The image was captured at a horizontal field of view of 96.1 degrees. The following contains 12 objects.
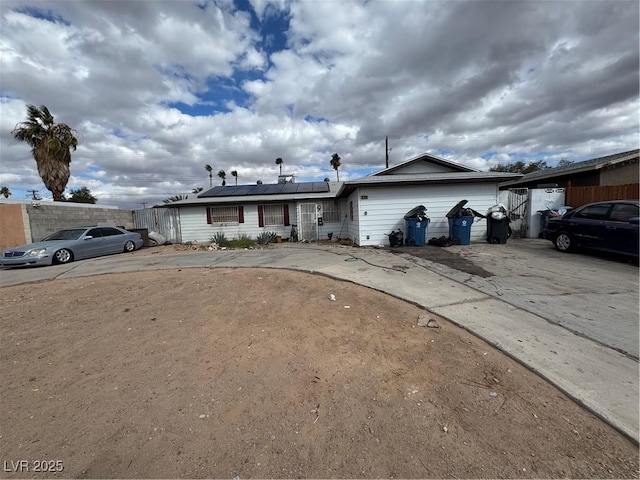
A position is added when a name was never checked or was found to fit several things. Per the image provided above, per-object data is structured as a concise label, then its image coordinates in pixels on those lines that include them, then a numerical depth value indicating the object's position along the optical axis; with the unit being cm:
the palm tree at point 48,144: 1517
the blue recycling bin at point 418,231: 1048
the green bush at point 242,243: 1311
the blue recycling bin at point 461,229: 1027
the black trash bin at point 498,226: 1040
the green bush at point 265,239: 1391
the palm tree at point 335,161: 4047
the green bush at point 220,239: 1355
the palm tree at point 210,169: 4695
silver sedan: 905
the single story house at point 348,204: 1104
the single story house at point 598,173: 1247
